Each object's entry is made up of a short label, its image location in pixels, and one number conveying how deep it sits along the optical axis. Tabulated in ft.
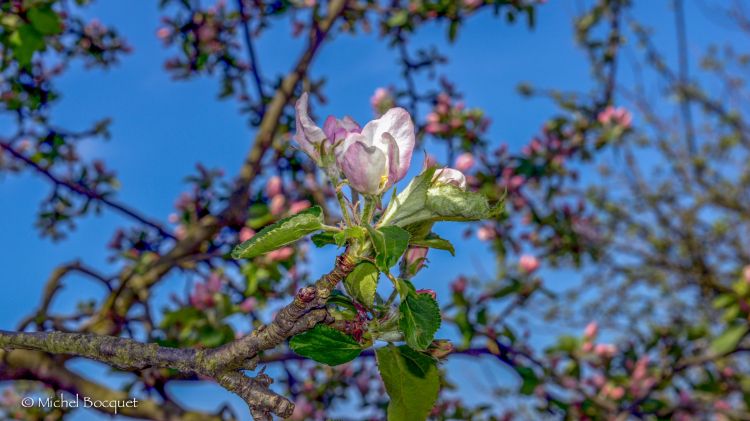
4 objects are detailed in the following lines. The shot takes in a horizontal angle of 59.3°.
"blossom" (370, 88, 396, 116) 9.94
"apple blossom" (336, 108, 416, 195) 3.02
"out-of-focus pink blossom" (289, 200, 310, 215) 8.58
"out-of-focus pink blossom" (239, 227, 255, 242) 8.37
